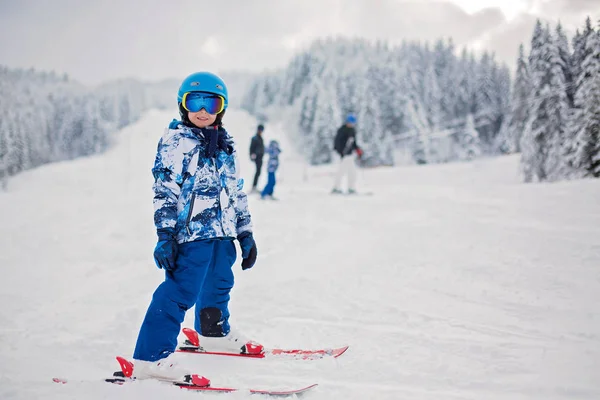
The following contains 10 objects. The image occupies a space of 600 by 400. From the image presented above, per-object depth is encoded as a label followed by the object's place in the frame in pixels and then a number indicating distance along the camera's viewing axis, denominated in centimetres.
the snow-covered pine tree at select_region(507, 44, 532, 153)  1301
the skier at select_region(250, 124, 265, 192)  1223
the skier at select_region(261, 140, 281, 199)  1143
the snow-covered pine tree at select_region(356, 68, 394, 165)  4688
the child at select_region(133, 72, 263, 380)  239
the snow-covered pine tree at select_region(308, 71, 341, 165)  4856
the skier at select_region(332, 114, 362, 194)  1170
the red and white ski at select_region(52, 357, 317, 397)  230
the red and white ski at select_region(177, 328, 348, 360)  287
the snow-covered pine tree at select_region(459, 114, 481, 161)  4753
